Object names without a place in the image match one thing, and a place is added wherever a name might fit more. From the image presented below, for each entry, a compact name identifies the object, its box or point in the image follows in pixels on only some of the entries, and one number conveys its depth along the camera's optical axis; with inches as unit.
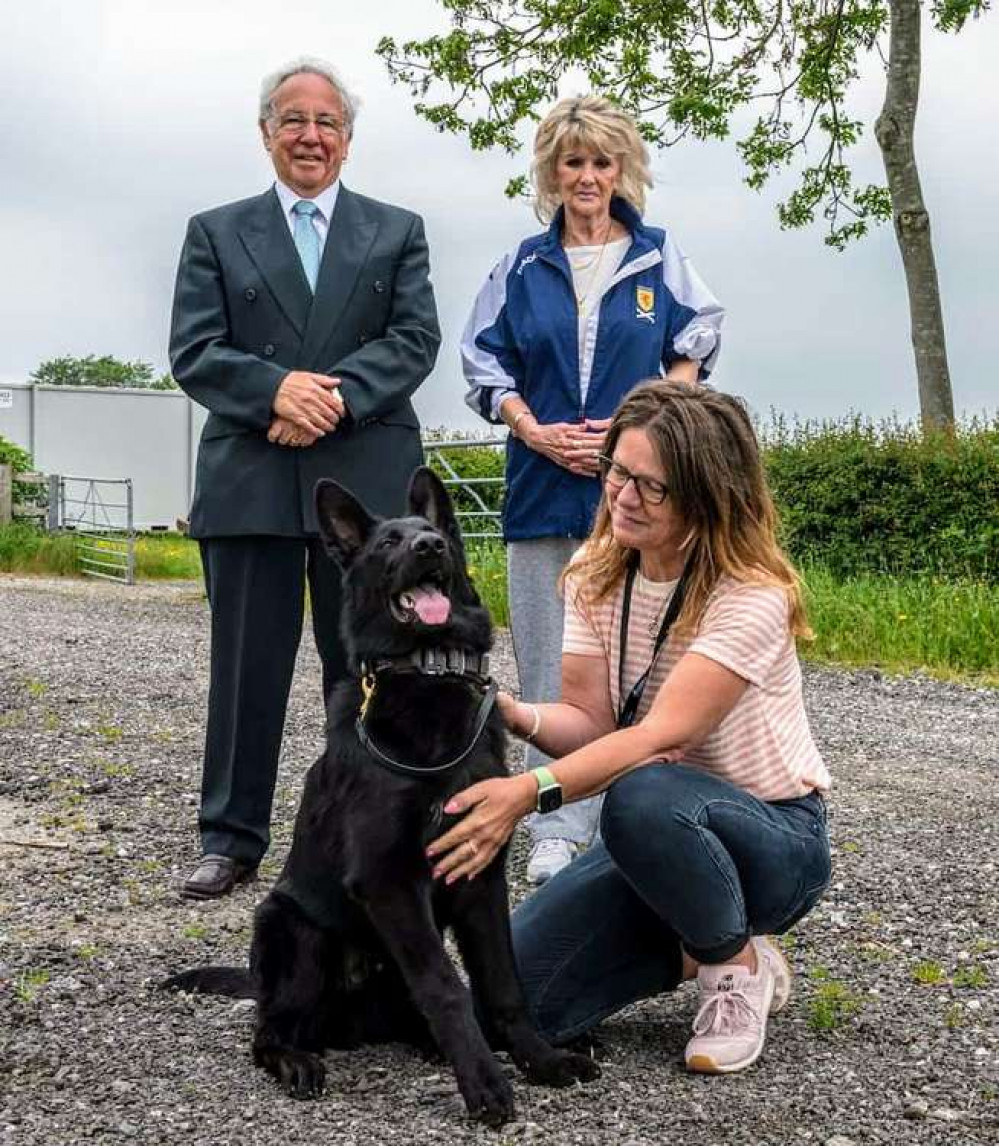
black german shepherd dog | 121.2
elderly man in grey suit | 187.9
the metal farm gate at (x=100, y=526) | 756.0
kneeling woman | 130.3
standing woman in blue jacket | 195.3
